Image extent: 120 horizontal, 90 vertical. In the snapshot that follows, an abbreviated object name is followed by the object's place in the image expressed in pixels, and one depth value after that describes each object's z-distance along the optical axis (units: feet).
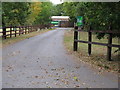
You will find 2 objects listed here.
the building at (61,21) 308.60
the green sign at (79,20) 97.86
